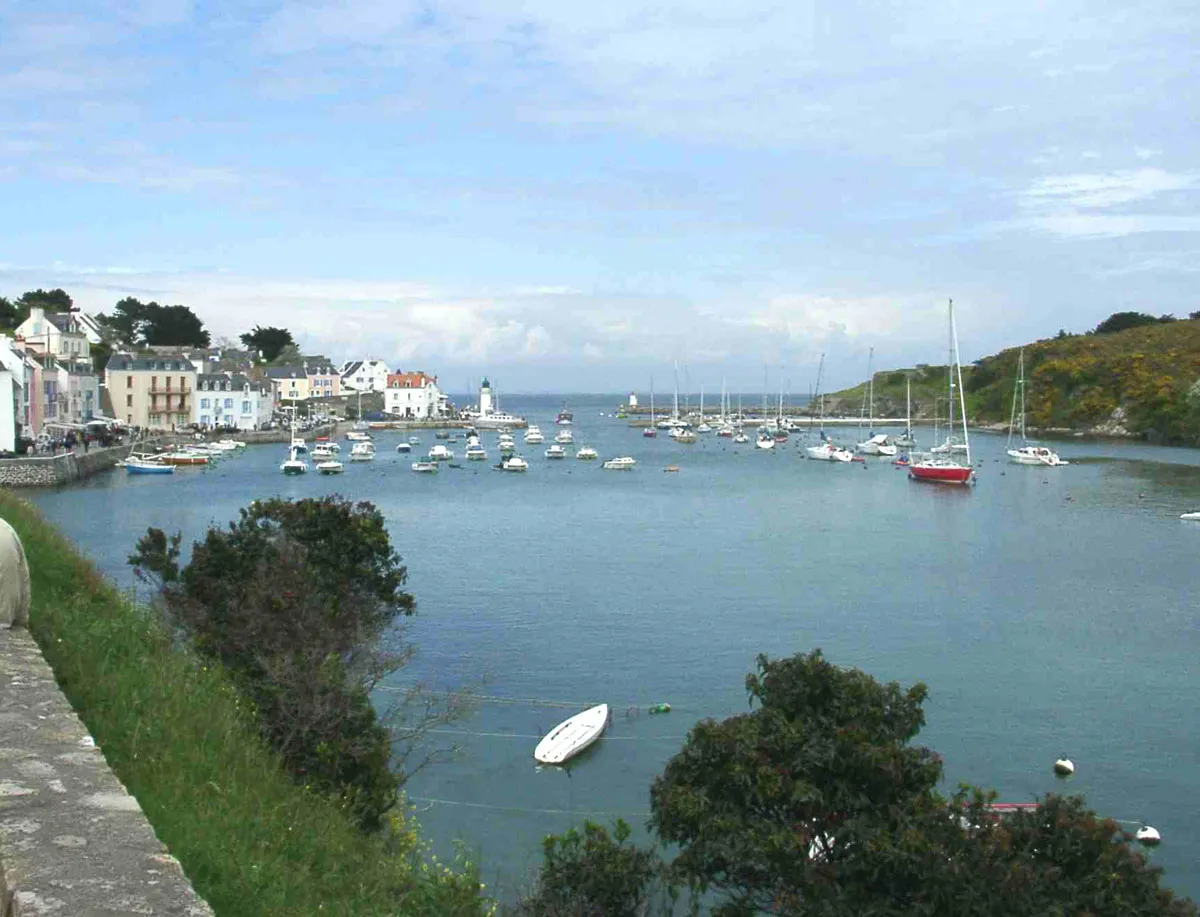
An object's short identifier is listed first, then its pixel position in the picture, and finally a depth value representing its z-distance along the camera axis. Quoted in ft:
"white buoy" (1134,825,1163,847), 52.80
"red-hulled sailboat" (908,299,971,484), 225.56
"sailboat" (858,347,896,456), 319.62
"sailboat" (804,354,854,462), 295.89
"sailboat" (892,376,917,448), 324.80
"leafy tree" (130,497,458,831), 32.68
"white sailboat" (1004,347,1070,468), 266.98
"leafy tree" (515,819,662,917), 32.89
